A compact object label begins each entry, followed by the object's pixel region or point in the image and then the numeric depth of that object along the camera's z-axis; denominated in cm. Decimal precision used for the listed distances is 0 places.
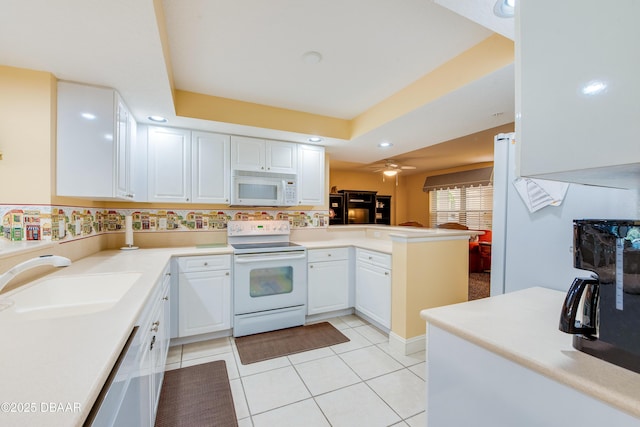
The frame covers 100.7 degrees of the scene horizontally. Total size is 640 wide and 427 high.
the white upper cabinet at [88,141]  182
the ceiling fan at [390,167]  534
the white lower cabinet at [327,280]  296
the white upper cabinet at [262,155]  298
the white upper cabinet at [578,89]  55
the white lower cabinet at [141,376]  74
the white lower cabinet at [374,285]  259
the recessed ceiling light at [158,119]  248
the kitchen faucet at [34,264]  101
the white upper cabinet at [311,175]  333
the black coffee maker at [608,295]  67
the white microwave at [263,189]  292
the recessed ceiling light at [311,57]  191
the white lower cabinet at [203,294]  243
